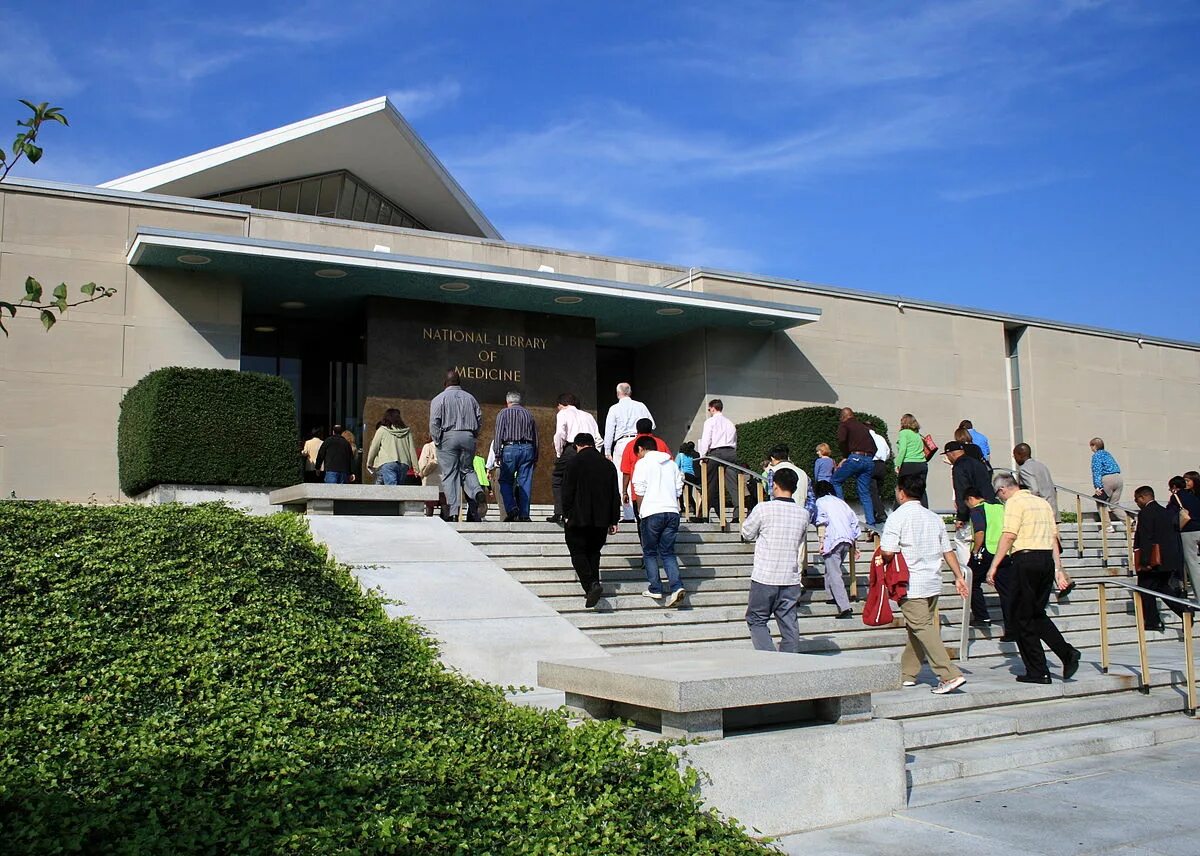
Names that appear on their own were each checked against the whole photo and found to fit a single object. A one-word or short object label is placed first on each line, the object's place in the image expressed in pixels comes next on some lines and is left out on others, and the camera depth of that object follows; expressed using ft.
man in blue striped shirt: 38.81
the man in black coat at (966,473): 37.65
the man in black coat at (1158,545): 38.86
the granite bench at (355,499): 35.04
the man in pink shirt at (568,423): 39.78
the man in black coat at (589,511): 30.37
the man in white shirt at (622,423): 41.57
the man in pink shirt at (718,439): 43.57
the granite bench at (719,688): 16.74
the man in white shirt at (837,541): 34.40
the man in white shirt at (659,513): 31.86
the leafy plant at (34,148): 14.85
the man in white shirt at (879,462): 48.37
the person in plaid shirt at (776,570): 26.68
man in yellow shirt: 27.43
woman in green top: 47.03
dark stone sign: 55.36
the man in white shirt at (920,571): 26.02
